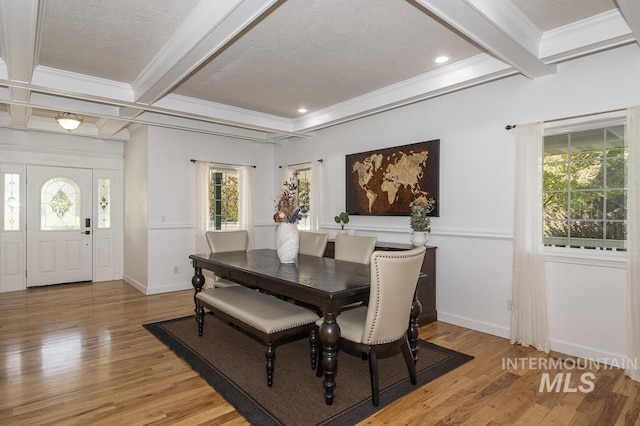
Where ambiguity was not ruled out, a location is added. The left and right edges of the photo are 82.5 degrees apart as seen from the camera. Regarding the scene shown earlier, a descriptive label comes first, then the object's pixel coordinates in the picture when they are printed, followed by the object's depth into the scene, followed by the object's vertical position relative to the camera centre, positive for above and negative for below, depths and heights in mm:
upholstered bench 2635 -796
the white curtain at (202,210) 5848 +58
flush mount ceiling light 4793 +1230
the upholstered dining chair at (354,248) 3637 -355
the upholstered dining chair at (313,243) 4102 -337
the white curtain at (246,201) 6469 +224
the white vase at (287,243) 3385 -274
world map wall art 4211 +443
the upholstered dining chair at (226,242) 4164 -345
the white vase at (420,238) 4090 -279
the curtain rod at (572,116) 2954 +832
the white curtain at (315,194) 5809 +313
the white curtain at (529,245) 3309 -295
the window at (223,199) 6273 +257
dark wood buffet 4008 -833
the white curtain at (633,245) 2758 -245
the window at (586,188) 3061 +218
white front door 5887 -187
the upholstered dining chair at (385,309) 2289 -626
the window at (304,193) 6161 +351
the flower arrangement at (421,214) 4109 -10
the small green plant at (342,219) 5101 -80
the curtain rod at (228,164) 5870 +861
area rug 2326 -1252
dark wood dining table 2354 -496
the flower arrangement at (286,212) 3402 +13
